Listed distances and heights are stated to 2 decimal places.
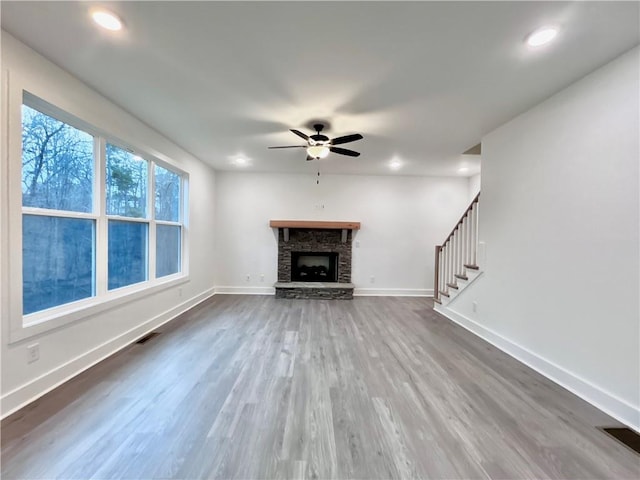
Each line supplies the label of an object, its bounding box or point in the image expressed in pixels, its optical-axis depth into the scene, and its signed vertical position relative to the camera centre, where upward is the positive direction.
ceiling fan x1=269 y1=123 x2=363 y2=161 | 2.98 +1.05
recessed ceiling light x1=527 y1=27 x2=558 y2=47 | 1.72 +1.34
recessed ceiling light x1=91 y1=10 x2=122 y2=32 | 1.65 +1.33
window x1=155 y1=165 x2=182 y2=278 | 3.85 +0.12
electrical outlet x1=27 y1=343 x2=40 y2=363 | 2.00 -0.95
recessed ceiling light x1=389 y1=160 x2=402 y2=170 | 4.83 +1.32
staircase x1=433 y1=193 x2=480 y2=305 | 3.92 -0.40
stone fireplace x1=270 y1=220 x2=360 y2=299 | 5.51 -0.60
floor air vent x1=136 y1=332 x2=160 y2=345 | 3.13 -1.31
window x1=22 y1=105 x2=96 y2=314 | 2.10 +0.13
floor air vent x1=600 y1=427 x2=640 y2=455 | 1.66 -1.29
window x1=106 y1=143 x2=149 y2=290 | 2.96 +0.19
